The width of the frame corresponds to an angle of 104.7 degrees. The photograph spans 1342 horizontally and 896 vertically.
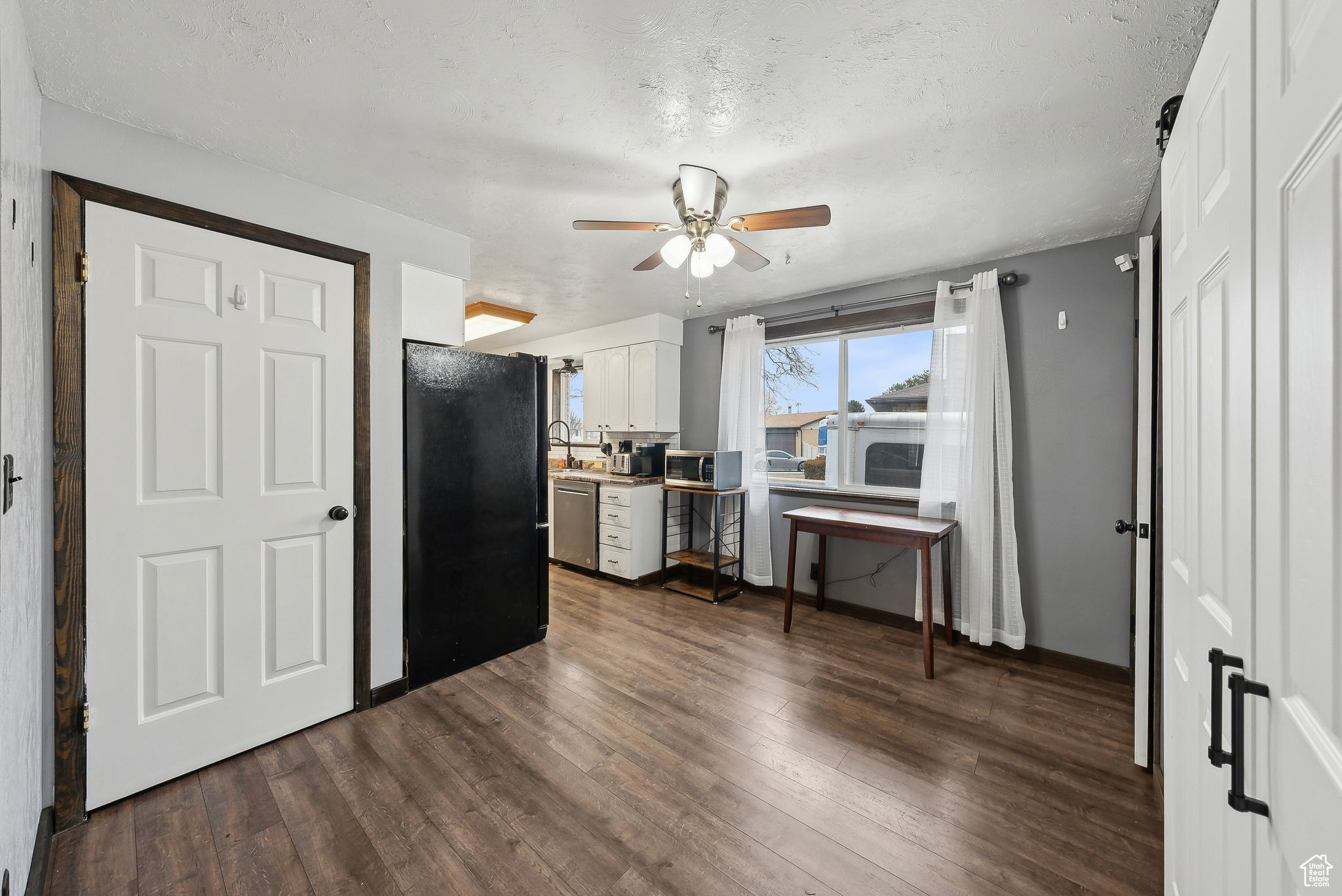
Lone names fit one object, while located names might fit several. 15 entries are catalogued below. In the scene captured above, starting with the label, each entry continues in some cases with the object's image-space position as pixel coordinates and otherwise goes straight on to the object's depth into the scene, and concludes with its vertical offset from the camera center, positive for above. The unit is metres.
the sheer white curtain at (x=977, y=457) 3.05 -0.06
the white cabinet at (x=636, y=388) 4.70 +0.55
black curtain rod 3.09 +1.02
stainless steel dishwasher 4.68 -0.71
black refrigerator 2.62 -0.34
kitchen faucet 5.72 +0.03
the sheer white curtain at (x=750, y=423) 4.17 +0.20
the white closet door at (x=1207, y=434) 0.77 +0.03
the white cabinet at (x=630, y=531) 4.40 -0.73
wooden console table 2.89 -0.49
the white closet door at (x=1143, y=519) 1.99 -0.28
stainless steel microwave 4.09 -0.18
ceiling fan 1.99 +0.89
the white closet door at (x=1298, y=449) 0.52 +0.00
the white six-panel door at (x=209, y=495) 1.79 -0.19
